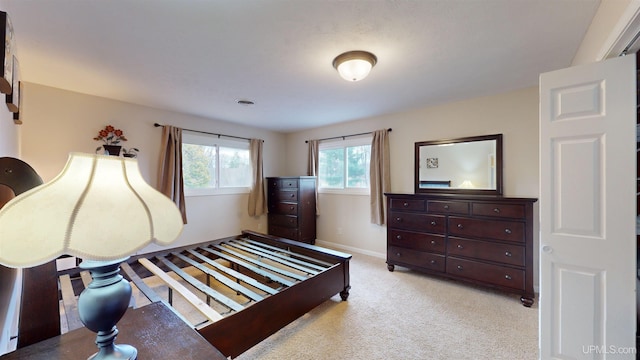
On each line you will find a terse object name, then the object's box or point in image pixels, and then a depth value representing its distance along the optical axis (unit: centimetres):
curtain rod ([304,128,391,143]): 415
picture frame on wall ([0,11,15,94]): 96
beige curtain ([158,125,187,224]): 354
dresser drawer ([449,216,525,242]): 256
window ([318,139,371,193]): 427
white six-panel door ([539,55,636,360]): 131
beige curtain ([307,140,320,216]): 479
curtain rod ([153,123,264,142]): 355
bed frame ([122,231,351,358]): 166
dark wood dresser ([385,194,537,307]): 253
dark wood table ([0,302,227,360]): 81
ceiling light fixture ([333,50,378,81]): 199
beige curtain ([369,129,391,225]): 389
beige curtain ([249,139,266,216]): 466
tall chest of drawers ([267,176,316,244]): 441
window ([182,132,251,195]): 395
